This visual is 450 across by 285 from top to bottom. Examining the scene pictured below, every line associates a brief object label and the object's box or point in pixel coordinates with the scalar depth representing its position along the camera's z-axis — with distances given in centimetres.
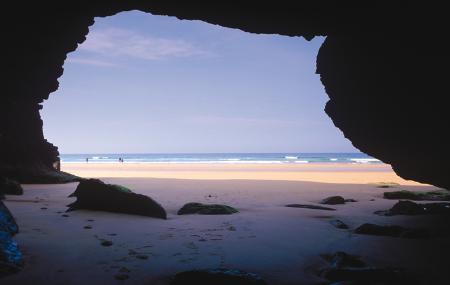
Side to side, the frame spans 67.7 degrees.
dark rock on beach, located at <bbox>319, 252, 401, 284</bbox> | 375
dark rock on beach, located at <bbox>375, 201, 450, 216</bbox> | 830
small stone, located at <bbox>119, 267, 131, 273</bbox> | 393
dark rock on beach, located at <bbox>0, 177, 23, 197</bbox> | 1114
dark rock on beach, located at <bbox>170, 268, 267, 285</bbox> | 350
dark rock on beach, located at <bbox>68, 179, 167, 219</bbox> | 789
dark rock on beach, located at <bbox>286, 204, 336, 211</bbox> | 943
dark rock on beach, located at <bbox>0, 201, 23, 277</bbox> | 363
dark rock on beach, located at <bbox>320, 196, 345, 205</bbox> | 1080
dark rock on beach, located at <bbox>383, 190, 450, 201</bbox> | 1164
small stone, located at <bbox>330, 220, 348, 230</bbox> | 685
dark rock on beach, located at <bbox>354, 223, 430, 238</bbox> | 596
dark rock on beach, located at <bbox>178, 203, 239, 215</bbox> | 828
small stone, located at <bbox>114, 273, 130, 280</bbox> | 371
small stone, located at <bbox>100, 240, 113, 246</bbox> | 505
